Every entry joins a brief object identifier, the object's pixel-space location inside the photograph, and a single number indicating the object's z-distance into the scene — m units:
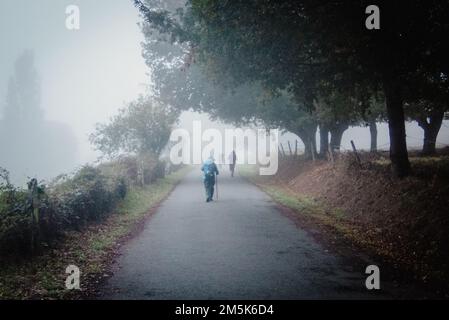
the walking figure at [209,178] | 17.58
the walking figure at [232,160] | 32.31
